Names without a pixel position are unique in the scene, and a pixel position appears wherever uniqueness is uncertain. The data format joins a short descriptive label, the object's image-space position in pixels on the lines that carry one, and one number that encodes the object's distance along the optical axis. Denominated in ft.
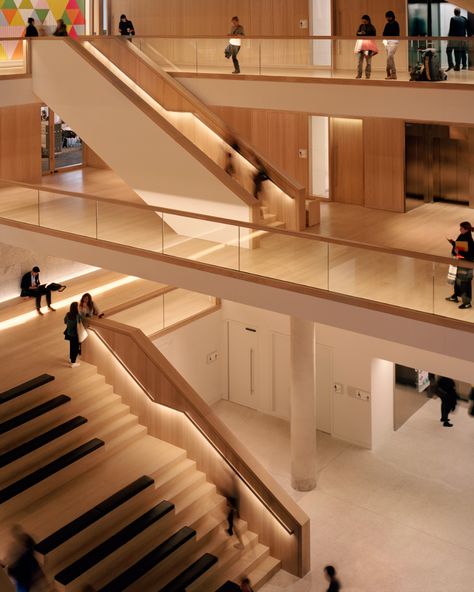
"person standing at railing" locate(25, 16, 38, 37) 56.49
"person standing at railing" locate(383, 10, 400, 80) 43.45
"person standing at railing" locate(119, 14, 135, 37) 61.16
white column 49.03
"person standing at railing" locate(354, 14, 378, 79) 44.75
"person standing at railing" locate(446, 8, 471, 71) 42.27
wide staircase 40.83
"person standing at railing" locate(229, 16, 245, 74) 50.09
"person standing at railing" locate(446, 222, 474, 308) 34.55
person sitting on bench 57.52
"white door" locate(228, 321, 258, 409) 60.59
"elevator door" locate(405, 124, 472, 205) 55.93
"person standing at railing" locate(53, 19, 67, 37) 55.47
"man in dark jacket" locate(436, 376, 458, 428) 57.36
